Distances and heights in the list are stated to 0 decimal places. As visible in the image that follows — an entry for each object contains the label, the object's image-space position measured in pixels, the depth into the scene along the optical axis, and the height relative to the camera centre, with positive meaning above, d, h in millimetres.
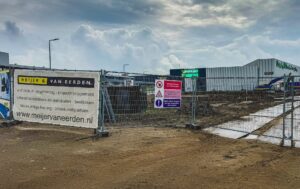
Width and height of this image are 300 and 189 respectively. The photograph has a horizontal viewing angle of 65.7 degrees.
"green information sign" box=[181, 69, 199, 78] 49310 +4412
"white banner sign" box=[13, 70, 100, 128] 7328 -176
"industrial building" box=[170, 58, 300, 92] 44910 +4689
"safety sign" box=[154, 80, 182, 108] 8158 -37
